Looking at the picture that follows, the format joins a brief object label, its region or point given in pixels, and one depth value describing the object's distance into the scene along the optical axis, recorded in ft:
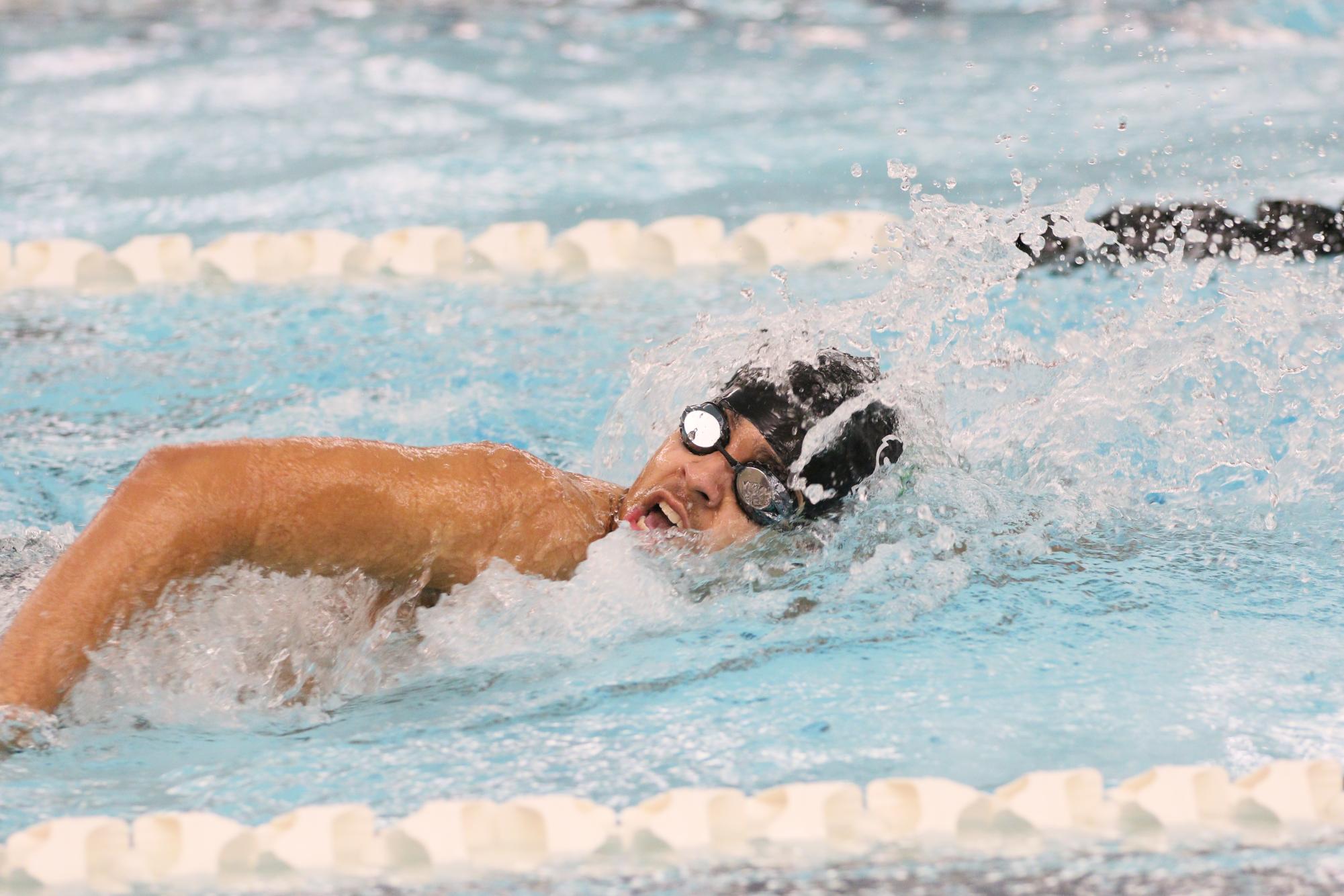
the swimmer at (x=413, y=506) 33.92
